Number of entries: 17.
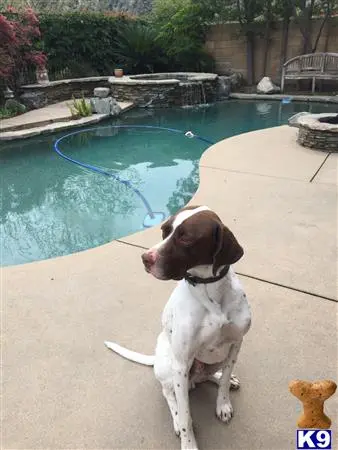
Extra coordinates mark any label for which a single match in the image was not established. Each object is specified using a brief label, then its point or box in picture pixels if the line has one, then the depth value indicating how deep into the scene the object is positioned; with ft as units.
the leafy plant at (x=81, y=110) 27.02
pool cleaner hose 13.42
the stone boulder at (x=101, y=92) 31.53
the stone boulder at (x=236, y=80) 37.81
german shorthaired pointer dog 3.88
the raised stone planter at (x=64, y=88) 31.35
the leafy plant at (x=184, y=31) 37.81
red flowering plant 26.48
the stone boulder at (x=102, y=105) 27.76
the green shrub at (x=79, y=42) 34.47
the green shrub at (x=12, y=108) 27.64
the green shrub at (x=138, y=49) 38.27
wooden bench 33.32
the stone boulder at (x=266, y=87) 35.81
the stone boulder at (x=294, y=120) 19.01
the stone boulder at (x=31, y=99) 30.81
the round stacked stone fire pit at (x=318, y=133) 16.44
